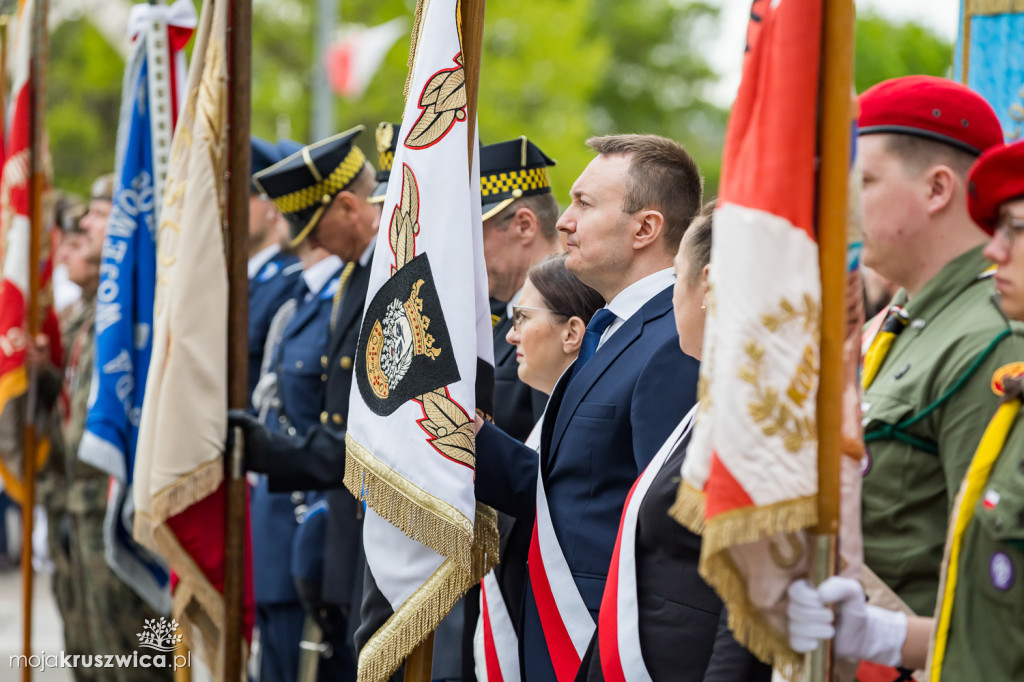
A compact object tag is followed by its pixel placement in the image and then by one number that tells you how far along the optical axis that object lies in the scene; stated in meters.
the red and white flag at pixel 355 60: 31.94
